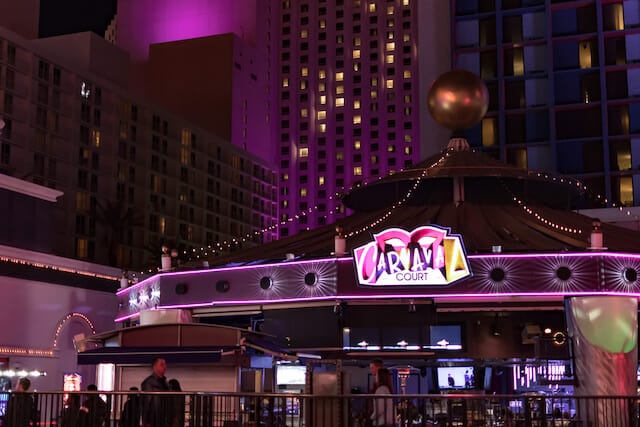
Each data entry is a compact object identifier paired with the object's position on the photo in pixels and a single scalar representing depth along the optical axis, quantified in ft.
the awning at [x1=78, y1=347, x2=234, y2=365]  76.28
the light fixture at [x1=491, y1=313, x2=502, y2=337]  91.25
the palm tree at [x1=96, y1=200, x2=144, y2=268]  301.84
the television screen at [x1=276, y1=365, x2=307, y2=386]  97.50
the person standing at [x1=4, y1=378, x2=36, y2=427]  56.85
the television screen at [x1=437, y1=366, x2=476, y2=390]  102.83
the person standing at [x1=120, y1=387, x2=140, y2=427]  52.01
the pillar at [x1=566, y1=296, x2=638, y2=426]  81.30
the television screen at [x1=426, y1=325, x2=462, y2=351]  90.53
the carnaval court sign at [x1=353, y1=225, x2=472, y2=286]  83.35
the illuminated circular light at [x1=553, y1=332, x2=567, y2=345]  84.75
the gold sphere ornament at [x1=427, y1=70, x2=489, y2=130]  99.19
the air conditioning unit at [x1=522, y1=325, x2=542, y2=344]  90.94
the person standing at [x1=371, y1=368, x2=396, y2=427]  51.57
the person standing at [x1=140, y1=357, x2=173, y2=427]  51.44
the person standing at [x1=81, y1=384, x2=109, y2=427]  54.70
